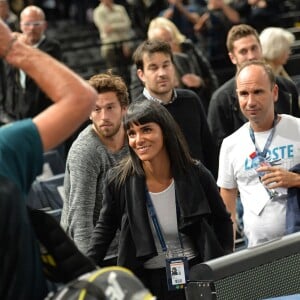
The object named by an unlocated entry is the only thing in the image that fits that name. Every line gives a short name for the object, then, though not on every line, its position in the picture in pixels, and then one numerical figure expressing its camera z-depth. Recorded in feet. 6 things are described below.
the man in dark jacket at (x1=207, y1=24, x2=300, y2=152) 48.93
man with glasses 67.21
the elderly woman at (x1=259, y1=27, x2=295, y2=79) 56.95
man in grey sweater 37.40
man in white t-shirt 37.60
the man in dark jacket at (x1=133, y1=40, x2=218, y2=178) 46.16
